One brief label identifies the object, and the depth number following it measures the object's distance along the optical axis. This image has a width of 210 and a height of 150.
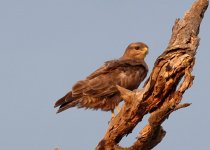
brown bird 23.29
